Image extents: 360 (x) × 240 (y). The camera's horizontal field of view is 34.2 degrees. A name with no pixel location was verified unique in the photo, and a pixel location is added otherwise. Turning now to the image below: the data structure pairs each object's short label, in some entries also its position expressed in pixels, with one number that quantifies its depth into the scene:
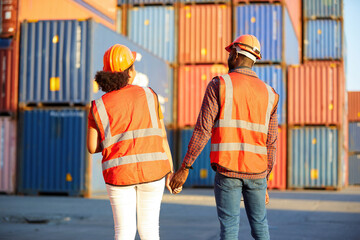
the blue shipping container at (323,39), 24.64
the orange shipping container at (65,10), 14.48
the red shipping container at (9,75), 14.12
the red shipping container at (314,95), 19.27
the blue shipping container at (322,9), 25.11
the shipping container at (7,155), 13.99
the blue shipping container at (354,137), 34.78
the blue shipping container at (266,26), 19.17
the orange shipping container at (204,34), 19.66
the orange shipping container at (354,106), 35.98
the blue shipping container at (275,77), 19.03
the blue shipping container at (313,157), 19.22
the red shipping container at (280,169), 19.12
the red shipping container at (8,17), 14.12
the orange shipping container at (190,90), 19.62
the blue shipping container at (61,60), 13.73
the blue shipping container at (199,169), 19.42
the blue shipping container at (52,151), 13.71
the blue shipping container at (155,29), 19.98
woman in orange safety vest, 3.38
